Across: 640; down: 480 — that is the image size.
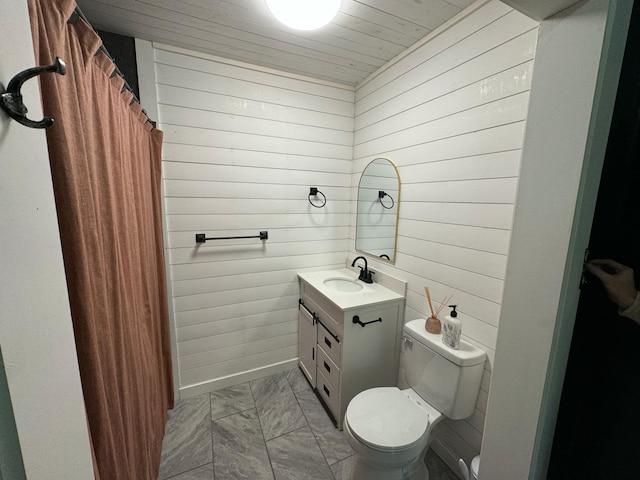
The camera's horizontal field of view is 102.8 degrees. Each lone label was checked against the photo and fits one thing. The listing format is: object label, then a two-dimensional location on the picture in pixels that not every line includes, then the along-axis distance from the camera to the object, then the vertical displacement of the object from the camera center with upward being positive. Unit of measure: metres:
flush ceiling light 1.14 +0.85
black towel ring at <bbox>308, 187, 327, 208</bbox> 2.16 +0.05
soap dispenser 1.28 -0.65
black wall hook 0.37 +0.14
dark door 0.70 -0.41
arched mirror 1.83 -0.06
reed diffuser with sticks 1.42 -0.66
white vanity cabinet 1.62 -0.95
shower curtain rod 0.63 +0.45
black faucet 2.01 -0.58
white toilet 1.14 -1.05
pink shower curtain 0.56 -0.10
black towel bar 1.86 -0.29
